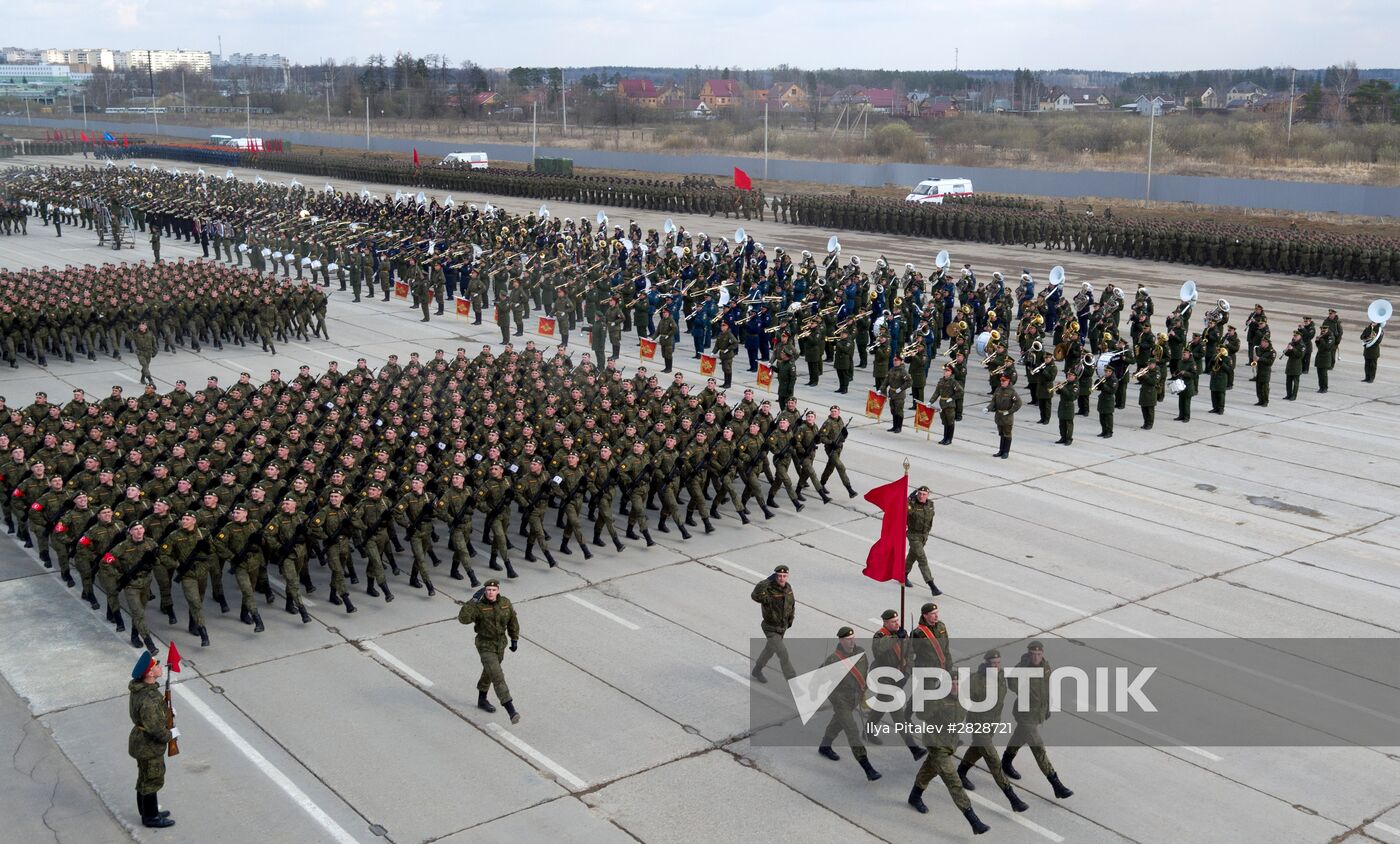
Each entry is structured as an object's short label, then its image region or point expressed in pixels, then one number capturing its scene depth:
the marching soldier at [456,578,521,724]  11.16
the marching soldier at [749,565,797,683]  11.59
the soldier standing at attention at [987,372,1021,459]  19.94
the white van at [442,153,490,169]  75.62
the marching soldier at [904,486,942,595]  14.35
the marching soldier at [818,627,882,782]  10.31
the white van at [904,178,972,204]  55.78
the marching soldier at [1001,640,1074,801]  9.82
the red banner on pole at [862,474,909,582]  12.11
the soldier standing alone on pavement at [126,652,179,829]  9.52
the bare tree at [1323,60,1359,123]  115.45
